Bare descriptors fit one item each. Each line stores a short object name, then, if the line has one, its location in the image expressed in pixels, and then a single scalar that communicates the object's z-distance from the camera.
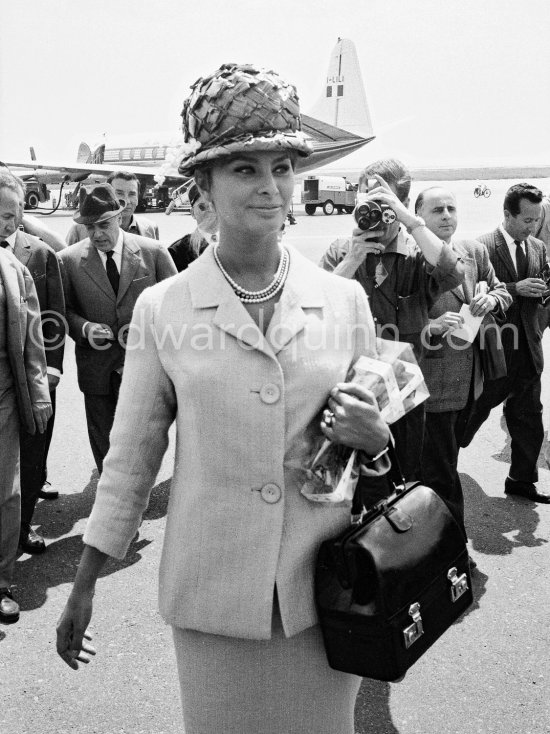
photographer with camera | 3.57
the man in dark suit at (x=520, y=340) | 4.93
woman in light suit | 1.63
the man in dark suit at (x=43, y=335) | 4.38
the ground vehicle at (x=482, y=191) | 57.62
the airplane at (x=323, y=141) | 43.06
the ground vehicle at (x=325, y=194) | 40.62
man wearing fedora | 4.81
